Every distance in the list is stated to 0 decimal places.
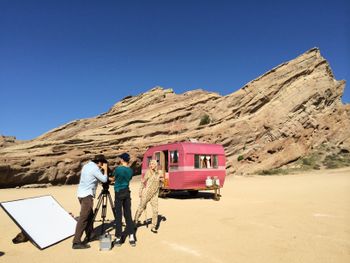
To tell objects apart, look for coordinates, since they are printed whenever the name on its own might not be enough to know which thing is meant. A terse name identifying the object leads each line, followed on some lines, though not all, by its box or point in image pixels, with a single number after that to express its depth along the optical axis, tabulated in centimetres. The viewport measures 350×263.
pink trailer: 1780
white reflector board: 740
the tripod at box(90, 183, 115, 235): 888
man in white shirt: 738
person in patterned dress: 939
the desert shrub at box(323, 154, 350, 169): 3447
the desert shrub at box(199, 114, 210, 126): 4974
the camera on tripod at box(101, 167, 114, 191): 848
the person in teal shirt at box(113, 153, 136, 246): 805
